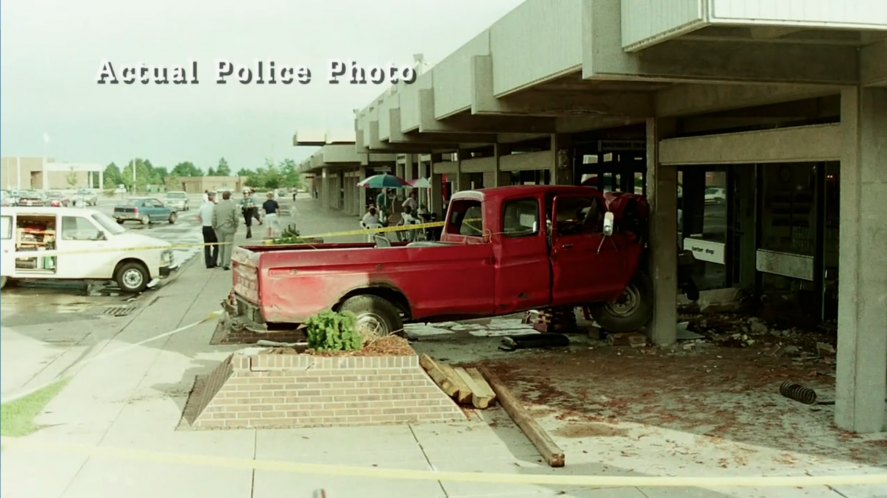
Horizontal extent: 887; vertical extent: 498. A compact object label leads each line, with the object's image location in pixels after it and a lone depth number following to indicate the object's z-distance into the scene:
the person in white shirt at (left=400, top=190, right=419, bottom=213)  31.53
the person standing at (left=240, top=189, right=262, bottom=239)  32.78
